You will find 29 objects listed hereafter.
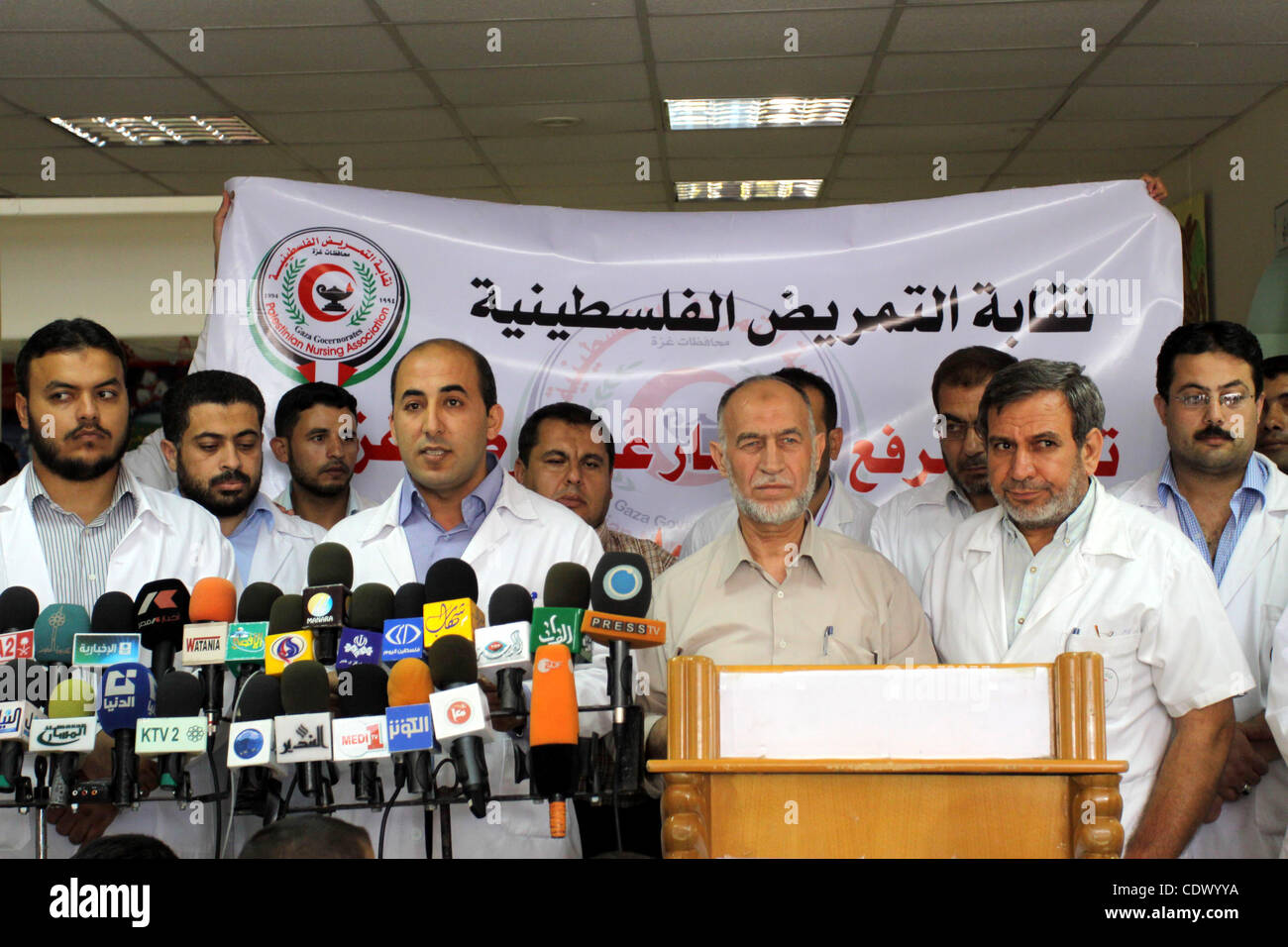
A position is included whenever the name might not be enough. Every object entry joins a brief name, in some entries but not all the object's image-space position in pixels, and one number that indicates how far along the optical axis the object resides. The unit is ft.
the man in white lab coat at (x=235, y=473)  11.85
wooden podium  6.38
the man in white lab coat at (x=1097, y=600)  8.71
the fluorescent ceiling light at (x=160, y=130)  22.74
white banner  13.06
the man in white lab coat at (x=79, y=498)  10.23
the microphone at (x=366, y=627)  7.64
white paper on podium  6.60
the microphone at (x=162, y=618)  8.18
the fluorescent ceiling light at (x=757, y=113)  21.93
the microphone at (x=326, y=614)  7.66
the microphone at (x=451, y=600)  7.30
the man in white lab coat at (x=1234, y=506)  10.07
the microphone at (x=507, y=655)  7.29
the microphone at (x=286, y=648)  7.67
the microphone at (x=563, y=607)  7.36
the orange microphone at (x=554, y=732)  6.84
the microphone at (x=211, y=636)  7.84
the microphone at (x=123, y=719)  7.39
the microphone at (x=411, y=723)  6.80
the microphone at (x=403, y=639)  7.44
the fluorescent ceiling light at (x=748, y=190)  27.63
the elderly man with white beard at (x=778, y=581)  9.43
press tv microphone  7.13
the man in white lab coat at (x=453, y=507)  10.78
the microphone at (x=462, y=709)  6.75
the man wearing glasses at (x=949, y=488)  12.17
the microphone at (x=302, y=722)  7.02
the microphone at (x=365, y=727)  7.03
